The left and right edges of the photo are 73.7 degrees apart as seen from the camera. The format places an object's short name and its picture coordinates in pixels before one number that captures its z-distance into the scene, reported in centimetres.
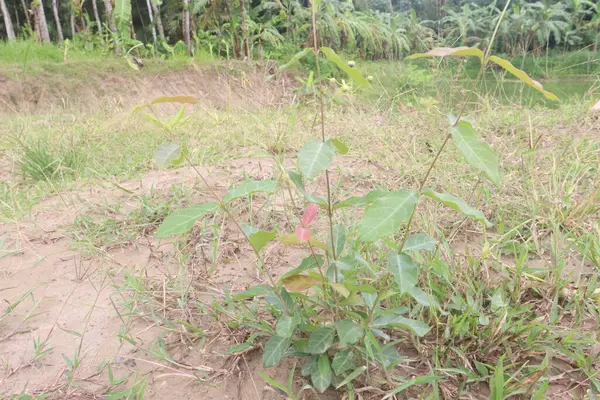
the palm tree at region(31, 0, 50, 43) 719
